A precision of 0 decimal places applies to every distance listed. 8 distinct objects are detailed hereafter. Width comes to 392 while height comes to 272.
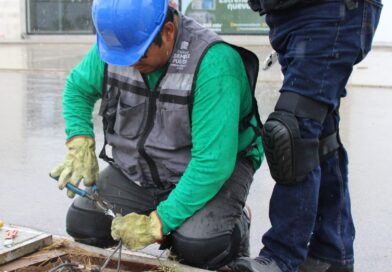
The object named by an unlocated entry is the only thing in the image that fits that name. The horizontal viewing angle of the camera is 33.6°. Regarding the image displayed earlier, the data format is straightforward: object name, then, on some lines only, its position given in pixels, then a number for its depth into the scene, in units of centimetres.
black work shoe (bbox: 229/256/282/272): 248
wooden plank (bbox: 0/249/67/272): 269
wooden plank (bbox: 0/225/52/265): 272
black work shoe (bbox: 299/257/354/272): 278
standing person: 232
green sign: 1733
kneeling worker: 250
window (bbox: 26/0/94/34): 1891
